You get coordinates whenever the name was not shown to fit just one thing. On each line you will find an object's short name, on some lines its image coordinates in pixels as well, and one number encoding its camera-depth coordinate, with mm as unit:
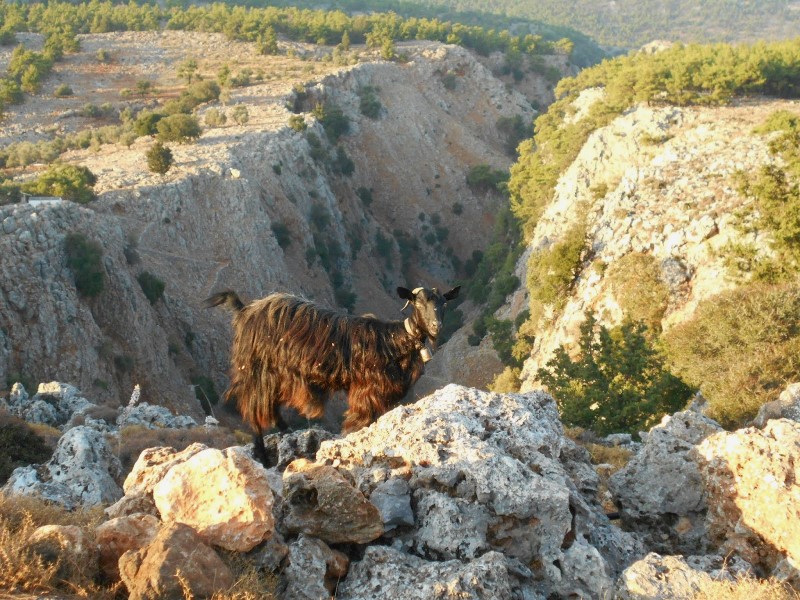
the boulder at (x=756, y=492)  5297
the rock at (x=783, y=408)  7801
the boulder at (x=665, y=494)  6375
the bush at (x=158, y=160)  35781
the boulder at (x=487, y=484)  5293
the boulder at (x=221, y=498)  4785
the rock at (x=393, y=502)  5418
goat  9000
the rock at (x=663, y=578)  4691
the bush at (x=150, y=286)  29844
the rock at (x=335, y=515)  5223
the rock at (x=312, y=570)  4746
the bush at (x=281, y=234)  41272
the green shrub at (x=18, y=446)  10366
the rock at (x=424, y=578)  4582
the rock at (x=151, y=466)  5745
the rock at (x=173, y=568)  4164
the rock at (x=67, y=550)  4422
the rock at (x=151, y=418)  15492
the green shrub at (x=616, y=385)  16891
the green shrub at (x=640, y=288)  26422
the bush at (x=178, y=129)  41344
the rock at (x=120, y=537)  4711
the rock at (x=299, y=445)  8000
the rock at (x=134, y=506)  5535
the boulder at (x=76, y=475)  7160
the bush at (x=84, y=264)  26078
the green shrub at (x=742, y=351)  14469
